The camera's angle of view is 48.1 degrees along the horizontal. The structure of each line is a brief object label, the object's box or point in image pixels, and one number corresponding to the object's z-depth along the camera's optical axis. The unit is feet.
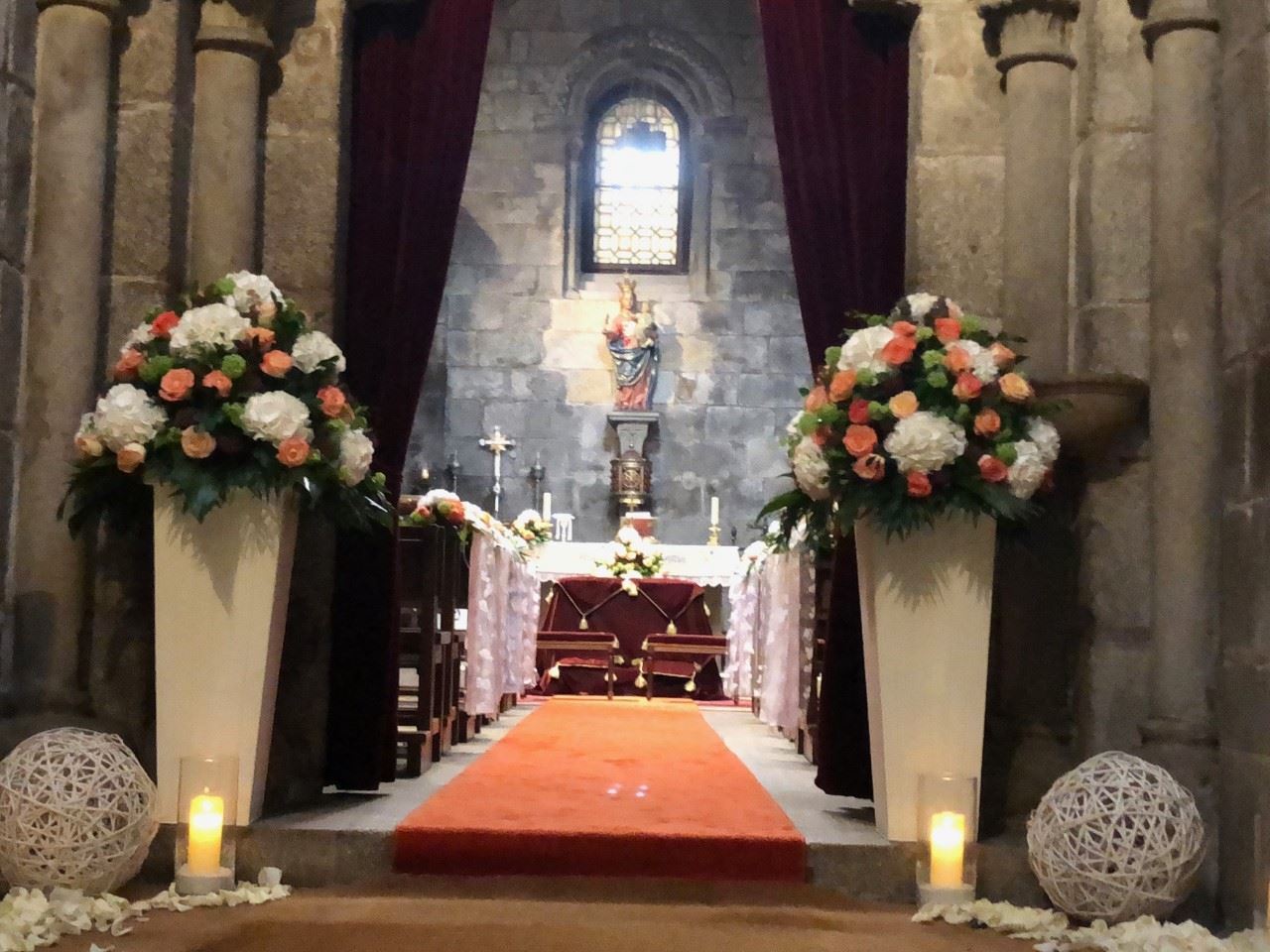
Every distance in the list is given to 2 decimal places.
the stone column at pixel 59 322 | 13.37
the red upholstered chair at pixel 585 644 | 29.71
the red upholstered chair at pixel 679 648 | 30.01
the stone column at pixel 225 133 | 14.34
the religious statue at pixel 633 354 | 40.22
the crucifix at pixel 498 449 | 39.88
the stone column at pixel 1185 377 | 12.24
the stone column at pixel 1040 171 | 13.99
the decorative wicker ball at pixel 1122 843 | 10.49
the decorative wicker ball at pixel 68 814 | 10.61
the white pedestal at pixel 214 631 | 12.06
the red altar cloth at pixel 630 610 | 31.01
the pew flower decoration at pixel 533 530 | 32.55
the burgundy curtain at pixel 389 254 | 14.26
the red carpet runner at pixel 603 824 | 12.07
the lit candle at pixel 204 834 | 11.18
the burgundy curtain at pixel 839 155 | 14.80
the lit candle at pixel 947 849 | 11.27
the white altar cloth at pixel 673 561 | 34.04
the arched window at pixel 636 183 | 42.86
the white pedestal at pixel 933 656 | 12.03
